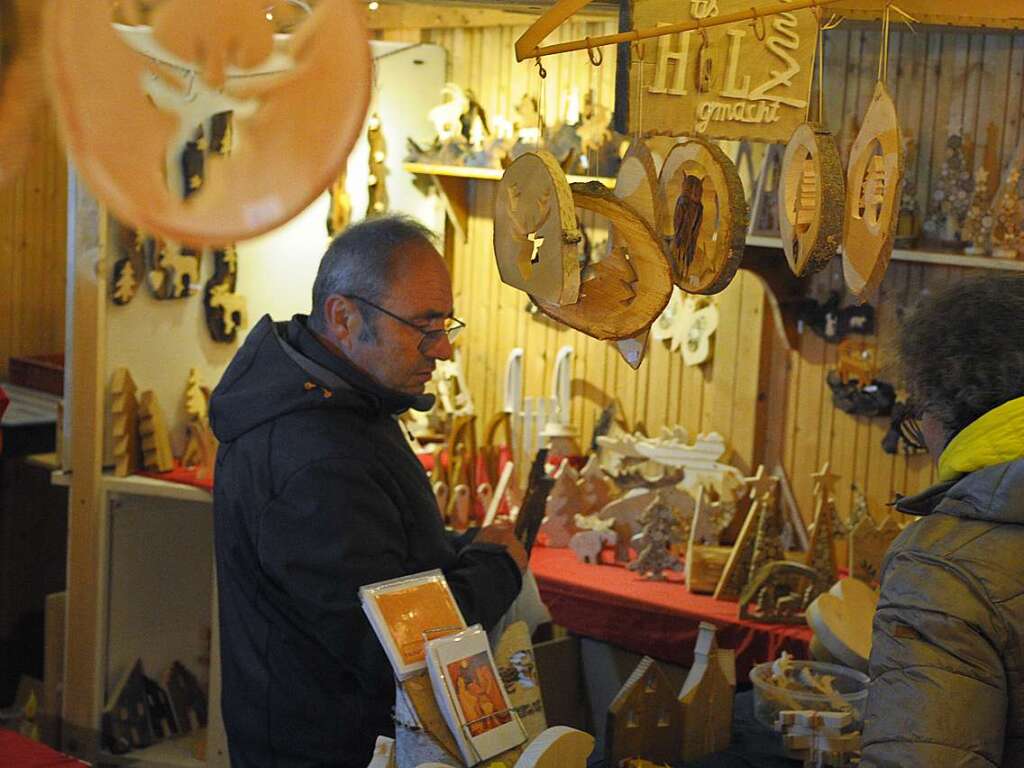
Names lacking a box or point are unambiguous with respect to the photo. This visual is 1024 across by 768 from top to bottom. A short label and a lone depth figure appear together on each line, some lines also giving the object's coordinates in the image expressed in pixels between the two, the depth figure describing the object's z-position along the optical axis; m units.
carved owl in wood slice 1.94
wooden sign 2.16
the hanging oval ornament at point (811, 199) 1.92
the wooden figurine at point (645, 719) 2.21
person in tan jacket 1.62
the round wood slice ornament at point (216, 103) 0.89
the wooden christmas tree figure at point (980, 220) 3.28
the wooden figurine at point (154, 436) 3.86
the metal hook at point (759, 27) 2.17
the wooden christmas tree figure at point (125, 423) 3.81
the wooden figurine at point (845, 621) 2.51
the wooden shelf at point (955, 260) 3.19
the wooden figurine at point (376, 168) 4.30
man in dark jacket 2.30
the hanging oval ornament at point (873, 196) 1.96
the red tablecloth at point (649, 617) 3.28
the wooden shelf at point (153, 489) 3.79
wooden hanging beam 1.96
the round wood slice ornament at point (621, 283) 2.02
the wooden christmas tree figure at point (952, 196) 3.37
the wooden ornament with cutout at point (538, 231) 1.89
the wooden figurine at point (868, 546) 3.45
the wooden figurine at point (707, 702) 2.31
